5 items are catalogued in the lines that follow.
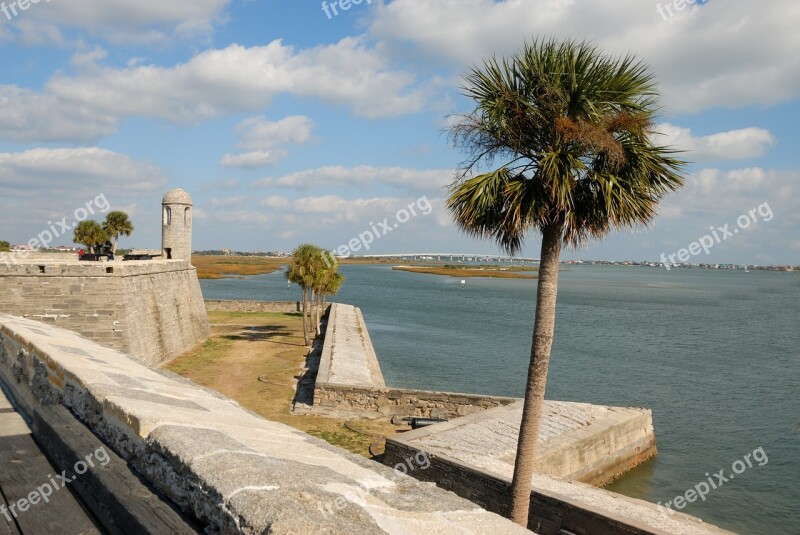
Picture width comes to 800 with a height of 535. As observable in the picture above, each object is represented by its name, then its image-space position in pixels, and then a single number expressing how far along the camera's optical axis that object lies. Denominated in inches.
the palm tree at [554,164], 315.6
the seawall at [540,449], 398.6
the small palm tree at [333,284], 1450.5
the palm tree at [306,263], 1290.6
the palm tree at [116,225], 2106.3
